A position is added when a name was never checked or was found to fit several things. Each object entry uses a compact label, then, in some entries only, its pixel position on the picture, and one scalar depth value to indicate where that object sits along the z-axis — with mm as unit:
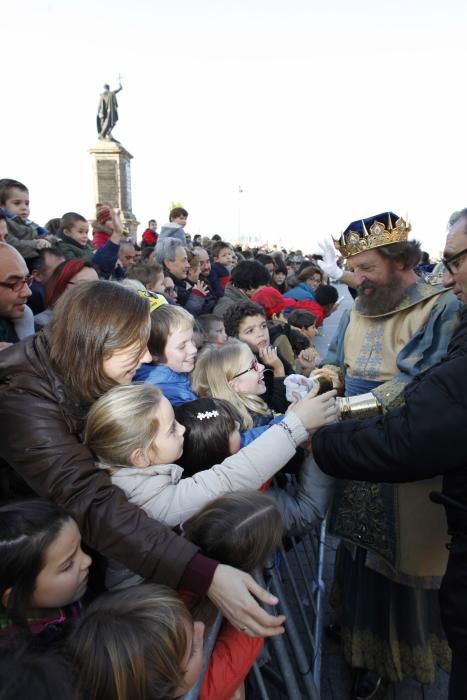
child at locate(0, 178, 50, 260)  4661
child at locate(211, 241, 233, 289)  7367
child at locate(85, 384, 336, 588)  1539
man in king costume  2080
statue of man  21766
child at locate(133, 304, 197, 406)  2455
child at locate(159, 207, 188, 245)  7230
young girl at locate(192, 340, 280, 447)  2453
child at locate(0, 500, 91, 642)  1286
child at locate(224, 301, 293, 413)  3389
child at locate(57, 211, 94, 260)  5669
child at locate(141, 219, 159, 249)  10039
